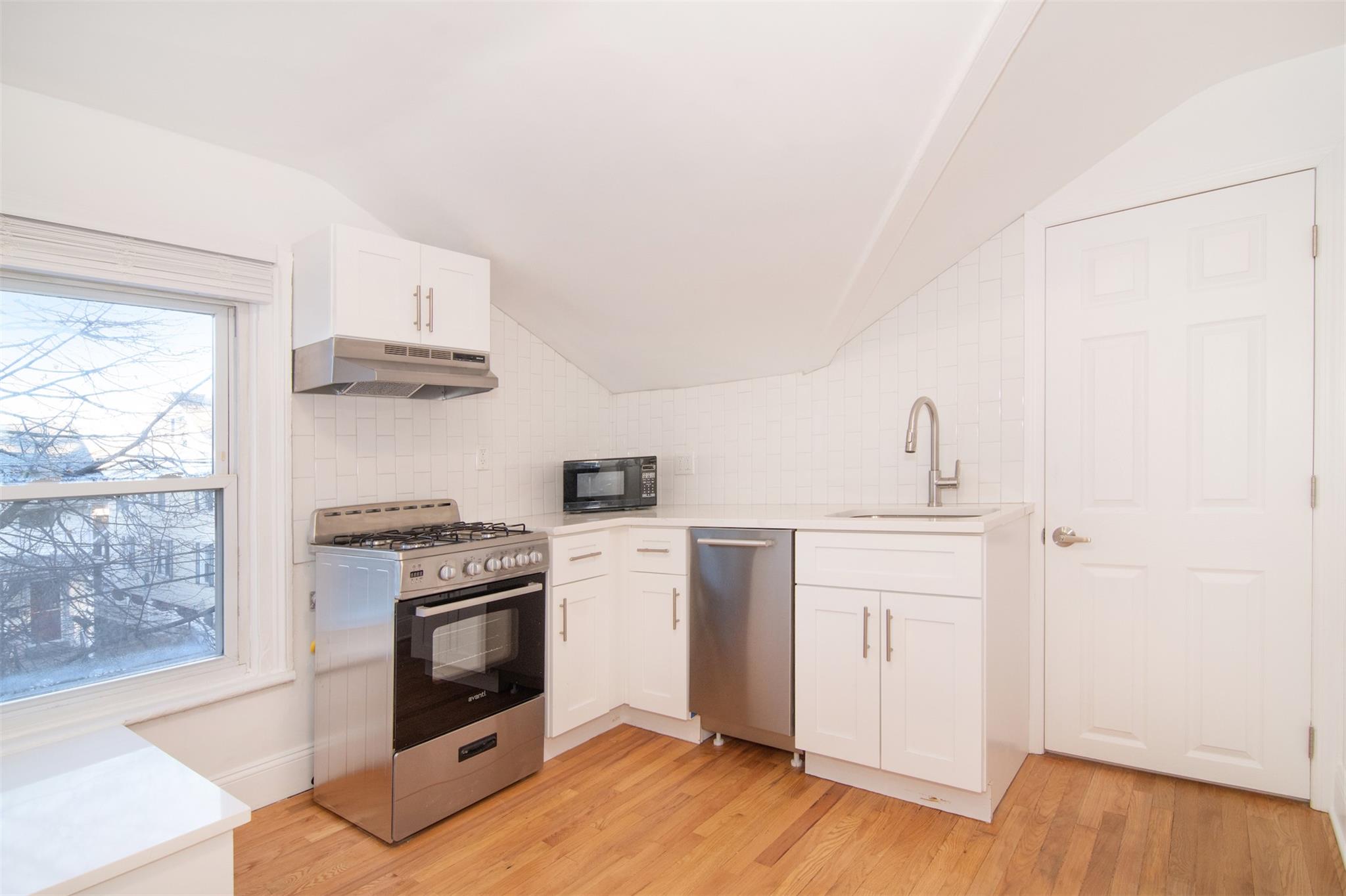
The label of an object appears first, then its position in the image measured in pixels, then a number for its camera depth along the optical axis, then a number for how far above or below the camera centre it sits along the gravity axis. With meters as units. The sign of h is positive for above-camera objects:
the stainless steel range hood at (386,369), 2.18 +0.27
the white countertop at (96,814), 1.16 -0.74
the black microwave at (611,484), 3.17 -0.19
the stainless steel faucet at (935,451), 2.71 -0.02
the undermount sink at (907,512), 2.44 -0.27
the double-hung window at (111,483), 1.90 -0.12
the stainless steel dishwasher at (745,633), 2.46 -0.72
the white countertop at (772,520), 2.11 -0.28
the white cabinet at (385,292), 2.20 +0.54
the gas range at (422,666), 2.02 -0.73
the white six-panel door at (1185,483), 2.18 -0.14
